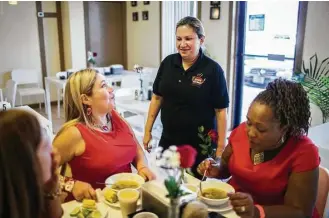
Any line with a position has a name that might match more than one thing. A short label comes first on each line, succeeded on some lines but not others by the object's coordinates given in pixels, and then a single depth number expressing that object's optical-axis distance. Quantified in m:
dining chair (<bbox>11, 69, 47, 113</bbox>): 5.68
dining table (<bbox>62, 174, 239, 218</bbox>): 1.33
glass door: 3.94
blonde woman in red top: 1.58
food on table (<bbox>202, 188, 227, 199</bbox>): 1.42
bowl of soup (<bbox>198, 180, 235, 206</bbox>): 1.36
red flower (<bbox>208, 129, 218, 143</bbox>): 1.49
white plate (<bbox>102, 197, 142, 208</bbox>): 1.37
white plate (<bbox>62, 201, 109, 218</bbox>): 1.30
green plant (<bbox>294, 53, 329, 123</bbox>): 3.00
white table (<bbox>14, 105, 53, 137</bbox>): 2.88
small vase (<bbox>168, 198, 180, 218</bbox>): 0.94
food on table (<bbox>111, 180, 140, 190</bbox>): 1.48
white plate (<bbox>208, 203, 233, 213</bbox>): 1.35
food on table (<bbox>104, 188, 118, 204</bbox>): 1.40
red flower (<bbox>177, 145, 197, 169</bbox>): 0.98
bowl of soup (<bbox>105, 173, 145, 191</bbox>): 1.49
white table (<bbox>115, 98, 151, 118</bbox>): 3.37
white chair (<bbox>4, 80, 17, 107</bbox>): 5.15
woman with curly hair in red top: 1.29
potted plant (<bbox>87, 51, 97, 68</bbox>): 5.56
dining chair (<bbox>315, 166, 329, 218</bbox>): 1.48
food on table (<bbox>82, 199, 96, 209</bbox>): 1.35
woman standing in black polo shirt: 2.13
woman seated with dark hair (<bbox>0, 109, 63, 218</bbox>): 0.80
